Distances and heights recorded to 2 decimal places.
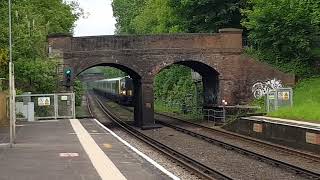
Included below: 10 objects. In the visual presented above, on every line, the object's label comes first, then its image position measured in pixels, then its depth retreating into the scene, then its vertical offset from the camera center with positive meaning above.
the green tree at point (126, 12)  95.94 +12.76
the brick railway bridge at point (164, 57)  39.59 +1.93
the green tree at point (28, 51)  34.84 +2.37
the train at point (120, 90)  62.53 -0.61
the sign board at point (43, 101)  37.66 -1.04
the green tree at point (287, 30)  38.06 +3.72
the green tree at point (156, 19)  60.19 +8.09
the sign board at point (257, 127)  27.07 -2.00
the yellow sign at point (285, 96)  31.18 -0.59
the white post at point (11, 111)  18.77 -0.87
